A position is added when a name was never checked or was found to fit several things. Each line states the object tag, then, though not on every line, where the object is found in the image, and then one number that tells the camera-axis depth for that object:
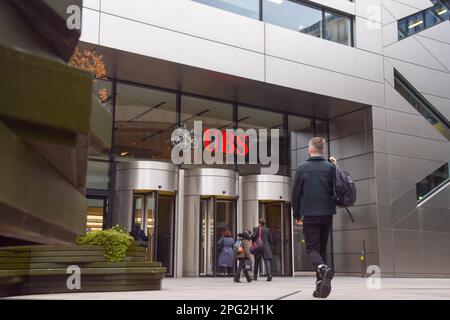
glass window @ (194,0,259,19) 16.86
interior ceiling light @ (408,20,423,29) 20.58
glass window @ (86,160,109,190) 16.34
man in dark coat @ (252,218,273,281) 14.33
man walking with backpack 5.76
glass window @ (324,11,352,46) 19.53
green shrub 8.85
